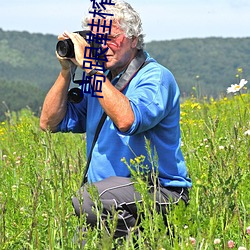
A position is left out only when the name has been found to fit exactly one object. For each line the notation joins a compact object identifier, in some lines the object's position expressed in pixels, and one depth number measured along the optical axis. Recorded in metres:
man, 6.63
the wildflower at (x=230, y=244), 5.51
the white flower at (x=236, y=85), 10.43
